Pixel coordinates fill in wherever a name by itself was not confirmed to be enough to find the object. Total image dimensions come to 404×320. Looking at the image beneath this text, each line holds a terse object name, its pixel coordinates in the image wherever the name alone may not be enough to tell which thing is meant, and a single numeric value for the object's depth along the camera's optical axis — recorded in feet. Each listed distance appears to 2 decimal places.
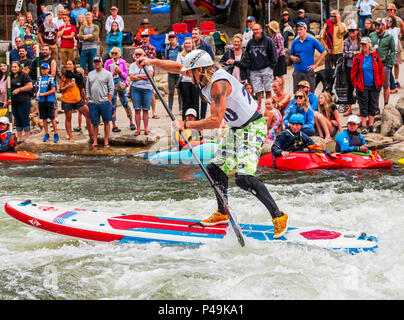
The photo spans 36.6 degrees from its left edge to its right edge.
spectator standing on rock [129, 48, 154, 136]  39.49
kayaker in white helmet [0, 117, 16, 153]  38.78
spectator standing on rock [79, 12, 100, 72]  46.50
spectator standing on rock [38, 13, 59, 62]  48.70
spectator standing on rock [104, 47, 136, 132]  40.99
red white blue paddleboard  19.77
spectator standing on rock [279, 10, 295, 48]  54.44
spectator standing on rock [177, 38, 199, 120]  38.39
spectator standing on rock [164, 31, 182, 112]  42.83
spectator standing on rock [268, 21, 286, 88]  41.96
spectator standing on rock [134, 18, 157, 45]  48.47
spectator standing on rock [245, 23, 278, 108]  39.14
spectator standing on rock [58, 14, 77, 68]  48.19
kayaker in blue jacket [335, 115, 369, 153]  33.12
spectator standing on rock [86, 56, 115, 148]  38.60
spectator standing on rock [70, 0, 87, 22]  53.62
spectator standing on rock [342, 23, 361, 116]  40.55
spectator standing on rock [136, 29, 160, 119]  42.19
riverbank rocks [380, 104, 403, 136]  38.32
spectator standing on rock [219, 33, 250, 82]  40.06
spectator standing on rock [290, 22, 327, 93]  39.60
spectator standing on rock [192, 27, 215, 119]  39.03
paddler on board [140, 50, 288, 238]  18.81
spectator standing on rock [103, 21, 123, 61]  46.98
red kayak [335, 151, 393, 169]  32.83
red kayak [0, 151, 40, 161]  38.29
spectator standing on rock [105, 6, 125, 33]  48.91
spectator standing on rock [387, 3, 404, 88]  45.44
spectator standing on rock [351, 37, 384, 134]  38.09
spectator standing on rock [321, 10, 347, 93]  42.04
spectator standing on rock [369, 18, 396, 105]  40.70
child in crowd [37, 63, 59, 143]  41.01
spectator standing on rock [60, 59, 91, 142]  40.52
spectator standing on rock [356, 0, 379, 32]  51.98
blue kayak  36.40
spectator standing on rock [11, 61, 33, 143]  41.68
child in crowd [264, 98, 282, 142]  36.65
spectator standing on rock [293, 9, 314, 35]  49.90
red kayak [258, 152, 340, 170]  33.14
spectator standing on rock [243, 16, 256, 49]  46.42
